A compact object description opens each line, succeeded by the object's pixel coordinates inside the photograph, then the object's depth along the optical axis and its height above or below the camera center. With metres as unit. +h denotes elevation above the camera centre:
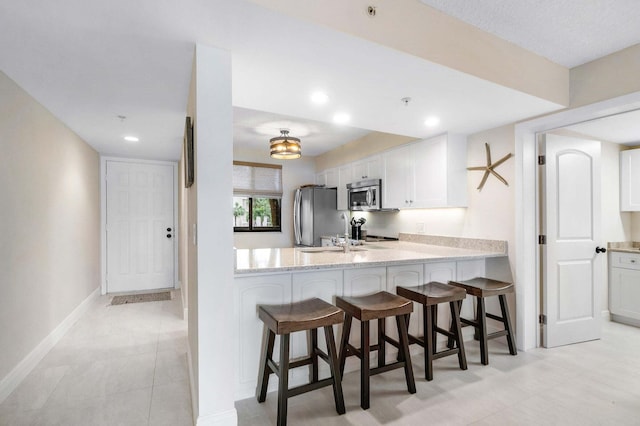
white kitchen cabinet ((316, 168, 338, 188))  5.44 +0.63
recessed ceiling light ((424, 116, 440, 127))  2.90 +0.85
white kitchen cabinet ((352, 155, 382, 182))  4.40 +0.64
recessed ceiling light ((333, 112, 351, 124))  2.79 +0.85
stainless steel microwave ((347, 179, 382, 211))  4.37 +0.26
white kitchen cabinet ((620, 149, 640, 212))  3.86 +0.37
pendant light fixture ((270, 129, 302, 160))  3.71 +0.77
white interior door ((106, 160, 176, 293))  4.98 -0.18
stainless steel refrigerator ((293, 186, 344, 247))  5.28 -0.03
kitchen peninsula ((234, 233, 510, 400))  2.19 -0.48
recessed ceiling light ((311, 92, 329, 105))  2.33 +0.86
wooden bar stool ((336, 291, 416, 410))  2.07 -0.81
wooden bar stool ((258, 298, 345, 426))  1.84 -0.81
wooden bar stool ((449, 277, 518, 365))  2.69 -0.82
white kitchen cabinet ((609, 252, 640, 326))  3.62 -0.87
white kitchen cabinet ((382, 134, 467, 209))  3.37 +0.44
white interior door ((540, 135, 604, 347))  3.02 -0.27
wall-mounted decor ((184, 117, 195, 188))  2.05 +0.41
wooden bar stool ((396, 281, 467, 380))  2.43 -0.80
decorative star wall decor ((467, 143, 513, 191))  3.06 +0.44
